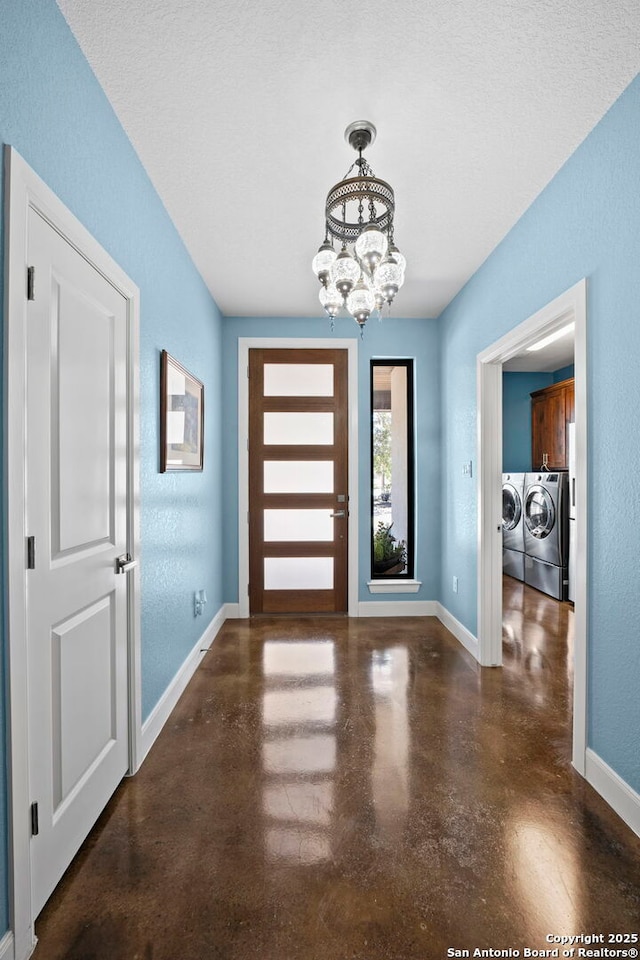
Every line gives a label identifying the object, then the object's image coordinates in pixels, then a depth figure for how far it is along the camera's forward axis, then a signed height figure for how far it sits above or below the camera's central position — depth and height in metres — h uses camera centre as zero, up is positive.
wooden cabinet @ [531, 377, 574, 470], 5.18 +0.61
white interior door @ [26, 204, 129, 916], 1.27 -0.24
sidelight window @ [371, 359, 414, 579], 4.25 +0.03
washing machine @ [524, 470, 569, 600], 4.54 -0.62
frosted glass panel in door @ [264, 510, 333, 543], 4.08 -0.46
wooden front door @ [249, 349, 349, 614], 4.06 +0.00
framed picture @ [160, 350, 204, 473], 2.39 +0.33
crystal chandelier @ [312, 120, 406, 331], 1.73 +0.87
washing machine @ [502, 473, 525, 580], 5.27 -0.61
